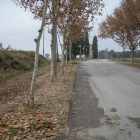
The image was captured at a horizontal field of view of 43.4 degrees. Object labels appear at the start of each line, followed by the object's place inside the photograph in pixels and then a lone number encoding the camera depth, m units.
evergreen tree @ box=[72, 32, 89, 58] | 63.73
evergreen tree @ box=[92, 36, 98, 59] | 94.19
